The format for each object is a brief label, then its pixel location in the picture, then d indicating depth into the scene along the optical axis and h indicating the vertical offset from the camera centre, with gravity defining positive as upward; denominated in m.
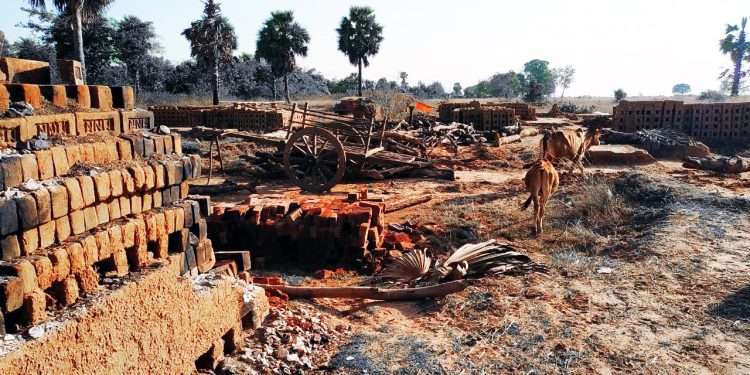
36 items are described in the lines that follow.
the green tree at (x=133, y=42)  34.31 +3.72
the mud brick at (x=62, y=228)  3.11 -0.68
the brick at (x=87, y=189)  3.23 -0.49
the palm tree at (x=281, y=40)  34.81 +3.87
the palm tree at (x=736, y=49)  42.31 +4.16
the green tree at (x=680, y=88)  116.62 +3.36
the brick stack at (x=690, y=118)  18.97 -0.45
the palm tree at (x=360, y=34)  39.16 +4.80
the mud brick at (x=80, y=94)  4.08 +0.07
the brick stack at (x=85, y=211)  2.79 -0.64
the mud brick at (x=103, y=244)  3.29 -0.81
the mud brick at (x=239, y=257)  5.56 -1.49
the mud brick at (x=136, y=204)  3.81 -0.67
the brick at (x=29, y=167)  3.00 -0.34
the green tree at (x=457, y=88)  82.14 +2.33
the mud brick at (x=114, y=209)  3.58 -0.66
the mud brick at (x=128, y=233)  3.54 -0.81
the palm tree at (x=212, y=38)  29.45 +3.42
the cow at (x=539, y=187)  8.74 -1.25
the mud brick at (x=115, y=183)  3.48 -0.48
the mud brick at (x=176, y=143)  4.65 -0.32
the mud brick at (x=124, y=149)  3.95 -0.32
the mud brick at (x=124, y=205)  3.70 -0.66
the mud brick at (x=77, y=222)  3.22 -0.67
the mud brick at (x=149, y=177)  3.84 -0.50
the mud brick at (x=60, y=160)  3.27 -0.32
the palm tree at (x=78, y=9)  21.12 +3.61
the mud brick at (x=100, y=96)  4.25 +0.06
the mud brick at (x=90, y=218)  3.33 -0.67
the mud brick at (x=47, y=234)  2.99 -0.68
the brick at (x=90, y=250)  3.17 -0.82
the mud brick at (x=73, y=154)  3.40 -0.30
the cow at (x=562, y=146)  12.70 -0.94
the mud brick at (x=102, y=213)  3.46 -0.66
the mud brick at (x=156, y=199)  4.10 -0.68
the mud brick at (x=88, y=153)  3.56 -0.31
